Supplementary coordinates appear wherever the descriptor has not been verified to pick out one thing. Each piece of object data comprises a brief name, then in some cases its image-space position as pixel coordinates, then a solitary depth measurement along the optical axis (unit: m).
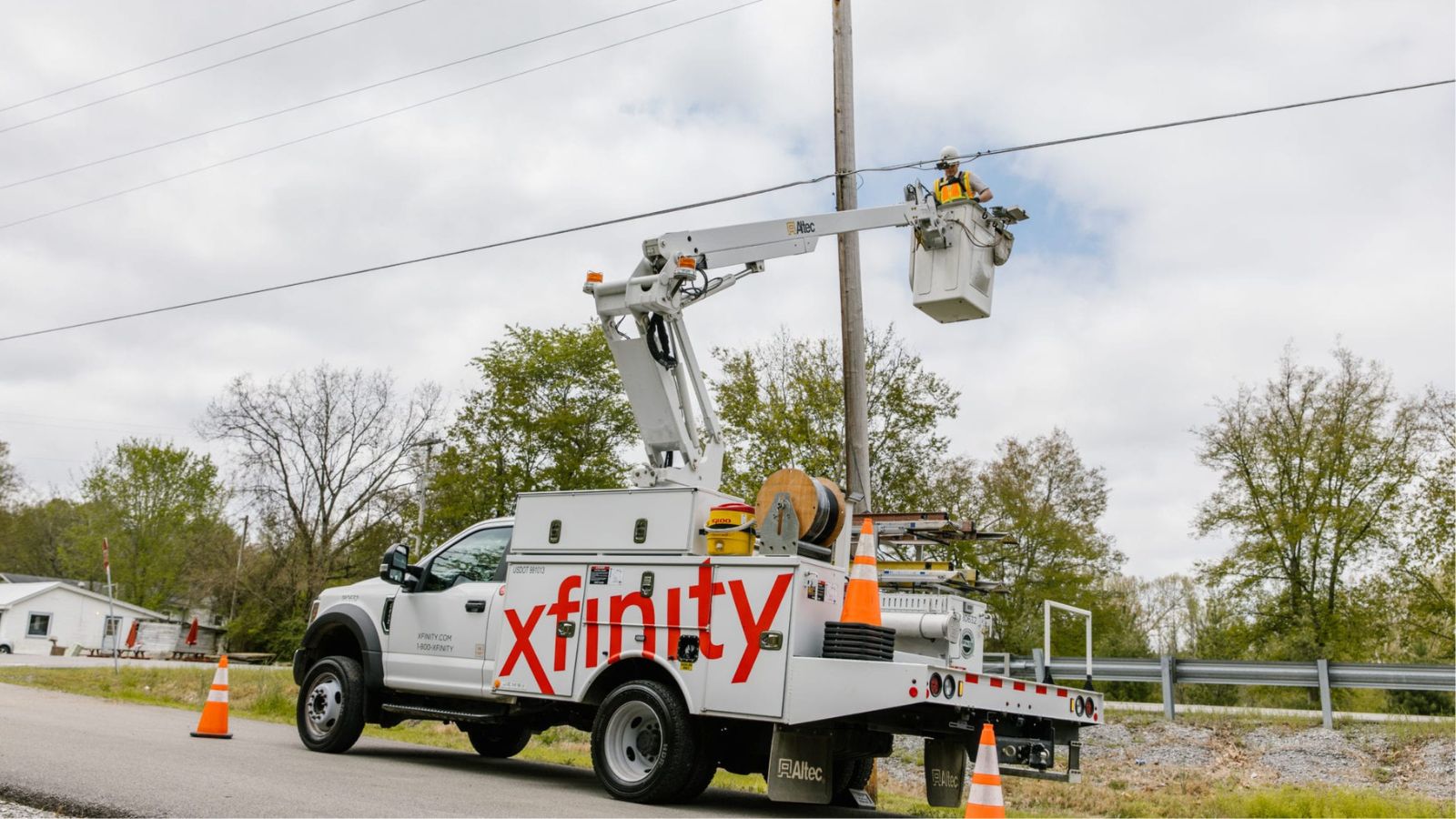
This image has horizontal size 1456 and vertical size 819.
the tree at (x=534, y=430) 40.00
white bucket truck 7.39
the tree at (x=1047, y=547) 34.03
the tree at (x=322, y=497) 47.38
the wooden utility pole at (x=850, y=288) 11.50
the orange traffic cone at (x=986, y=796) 5.61
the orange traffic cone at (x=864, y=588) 7.38
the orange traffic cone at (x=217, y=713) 10.70
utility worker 9.80
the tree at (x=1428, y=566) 29.92
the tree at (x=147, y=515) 67.38
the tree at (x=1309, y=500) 31.28
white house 55.75
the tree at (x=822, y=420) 28.33
